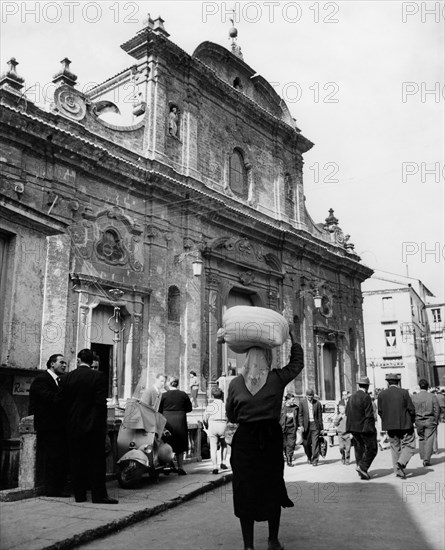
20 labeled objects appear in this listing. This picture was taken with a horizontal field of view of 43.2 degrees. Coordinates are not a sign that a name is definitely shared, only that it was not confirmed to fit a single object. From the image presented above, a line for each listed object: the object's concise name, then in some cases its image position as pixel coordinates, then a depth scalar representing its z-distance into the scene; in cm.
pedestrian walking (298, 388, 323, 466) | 1113
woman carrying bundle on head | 456
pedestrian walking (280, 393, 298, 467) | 1111
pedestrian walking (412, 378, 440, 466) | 1052
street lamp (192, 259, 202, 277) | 1662
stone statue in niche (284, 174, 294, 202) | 2414
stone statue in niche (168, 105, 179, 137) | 1844
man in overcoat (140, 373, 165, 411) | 890
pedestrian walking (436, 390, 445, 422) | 1481
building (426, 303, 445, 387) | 5291
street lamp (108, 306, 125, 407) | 1438
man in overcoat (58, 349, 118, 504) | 625
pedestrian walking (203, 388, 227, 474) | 968
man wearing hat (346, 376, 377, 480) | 892
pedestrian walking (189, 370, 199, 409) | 1652
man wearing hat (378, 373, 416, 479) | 925
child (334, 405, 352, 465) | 1101
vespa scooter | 747
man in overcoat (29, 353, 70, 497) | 650
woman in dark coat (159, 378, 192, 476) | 901
